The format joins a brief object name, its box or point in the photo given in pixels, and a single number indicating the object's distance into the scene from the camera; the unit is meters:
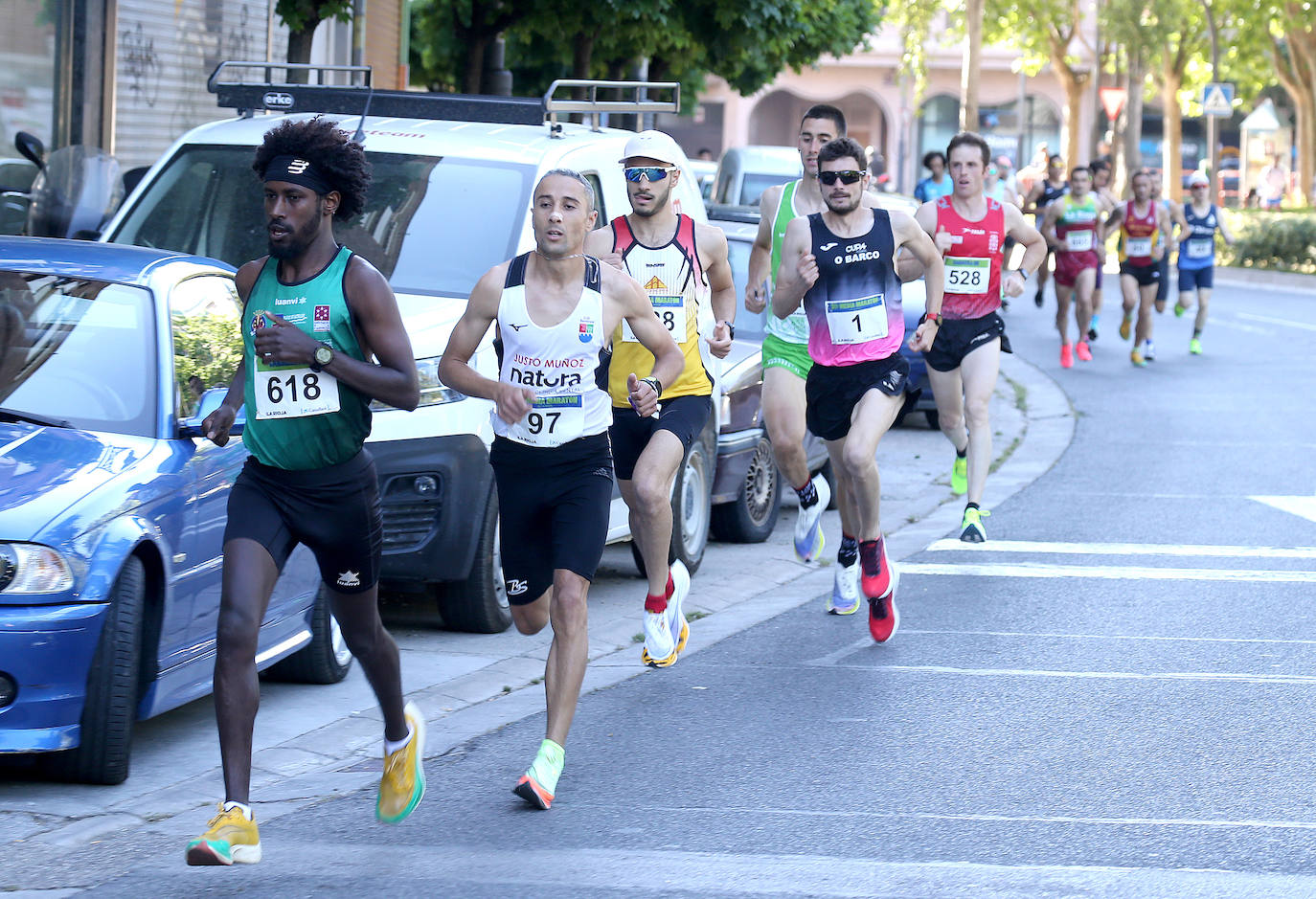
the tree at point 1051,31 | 53.50
